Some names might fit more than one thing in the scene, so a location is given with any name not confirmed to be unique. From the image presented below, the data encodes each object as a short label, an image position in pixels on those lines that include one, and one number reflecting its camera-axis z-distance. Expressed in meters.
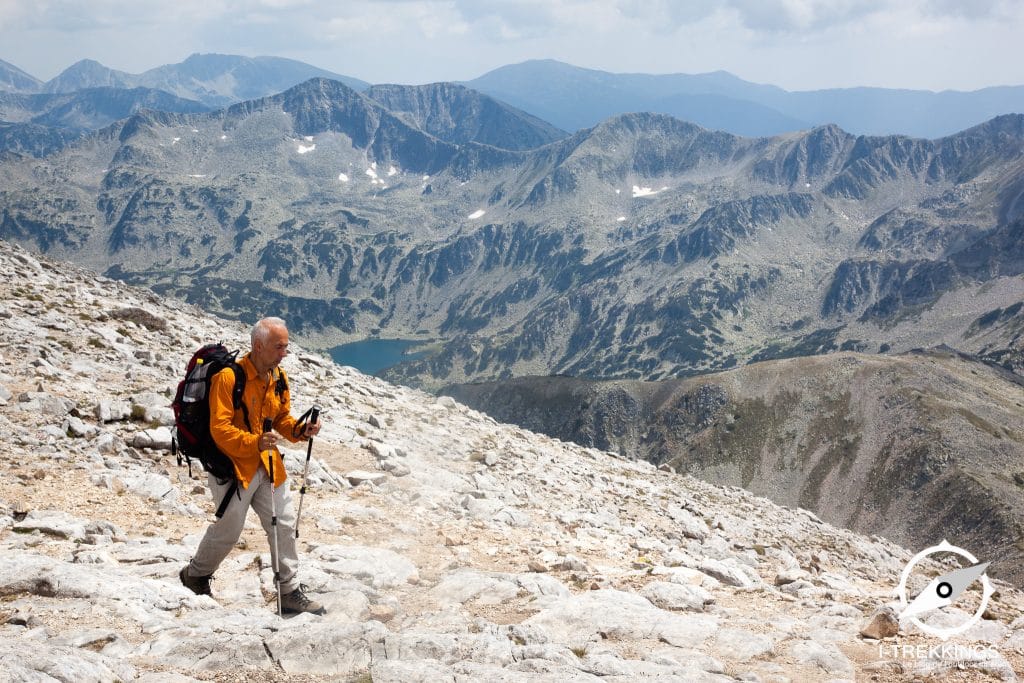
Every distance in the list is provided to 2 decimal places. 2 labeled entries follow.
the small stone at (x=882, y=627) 12.53
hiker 10.70
